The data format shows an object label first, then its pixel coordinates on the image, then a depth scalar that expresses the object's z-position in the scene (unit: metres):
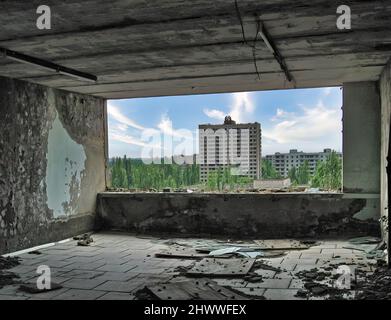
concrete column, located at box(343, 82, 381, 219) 7.78
